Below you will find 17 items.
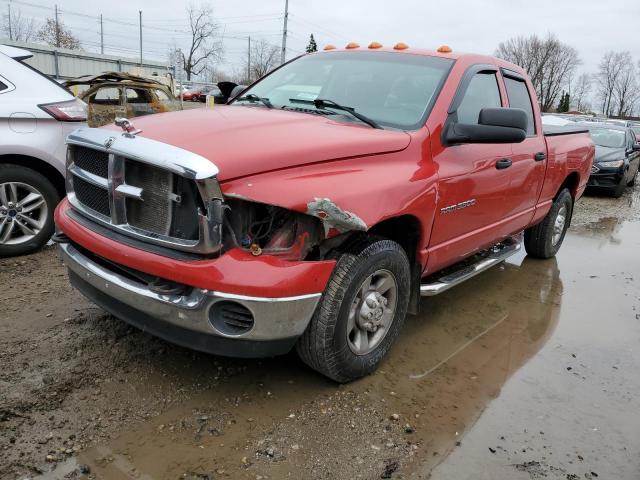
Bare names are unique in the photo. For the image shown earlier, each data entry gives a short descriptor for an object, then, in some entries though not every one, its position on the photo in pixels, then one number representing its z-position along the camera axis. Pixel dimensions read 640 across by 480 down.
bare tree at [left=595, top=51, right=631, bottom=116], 93.12
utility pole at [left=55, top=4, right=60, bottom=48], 59.51
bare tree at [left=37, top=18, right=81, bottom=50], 61.81
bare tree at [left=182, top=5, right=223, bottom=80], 74.12
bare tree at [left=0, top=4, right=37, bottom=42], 65.14
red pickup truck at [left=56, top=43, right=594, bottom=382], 2.52
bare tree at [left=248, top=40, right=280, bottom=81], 66.88
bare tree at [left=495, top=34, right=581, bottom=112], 76.06
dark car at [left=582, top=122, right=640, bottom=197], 11.70
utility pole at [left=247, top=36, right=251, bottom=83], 71.18
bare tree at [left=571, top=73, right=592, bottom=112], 92.82
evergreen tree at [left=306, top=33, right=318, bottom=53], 72.49
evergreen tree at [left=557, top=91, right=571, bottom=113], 73.81
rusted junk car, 9.76
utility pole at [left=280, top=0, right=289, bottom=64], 34.34
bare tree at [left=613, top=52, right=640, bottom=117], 92.38
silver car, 4.56
